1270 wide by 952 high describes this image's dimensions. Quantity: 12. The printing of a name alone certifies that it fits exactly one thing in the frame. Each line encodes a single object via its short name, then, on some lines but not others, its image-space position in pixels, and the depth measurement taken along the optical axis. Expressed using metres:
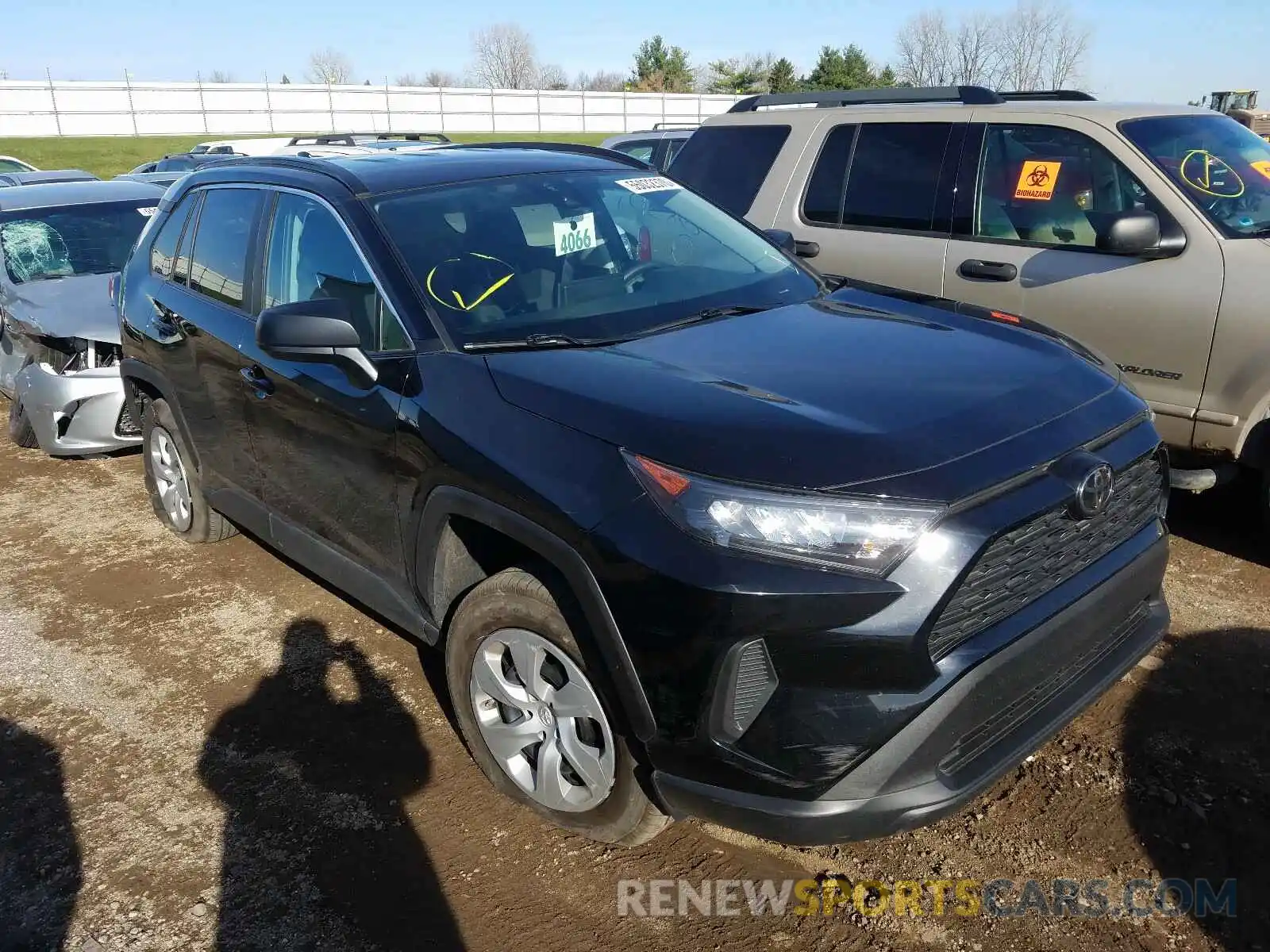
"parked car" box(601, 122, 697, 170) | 12.24
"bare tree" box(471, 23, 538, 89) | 87.81
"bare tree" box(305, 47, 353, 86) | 86.75
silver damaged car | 6.19
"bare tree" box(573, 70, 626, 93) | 94.09
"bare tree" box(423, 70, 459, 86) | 95.31
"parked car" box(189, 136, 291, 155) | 21.31
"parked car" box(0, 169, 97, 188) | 10.60
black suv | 2.21
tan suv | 4.24
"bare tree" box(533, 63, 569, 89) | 89.69
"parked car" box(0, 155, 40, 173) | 18.62
